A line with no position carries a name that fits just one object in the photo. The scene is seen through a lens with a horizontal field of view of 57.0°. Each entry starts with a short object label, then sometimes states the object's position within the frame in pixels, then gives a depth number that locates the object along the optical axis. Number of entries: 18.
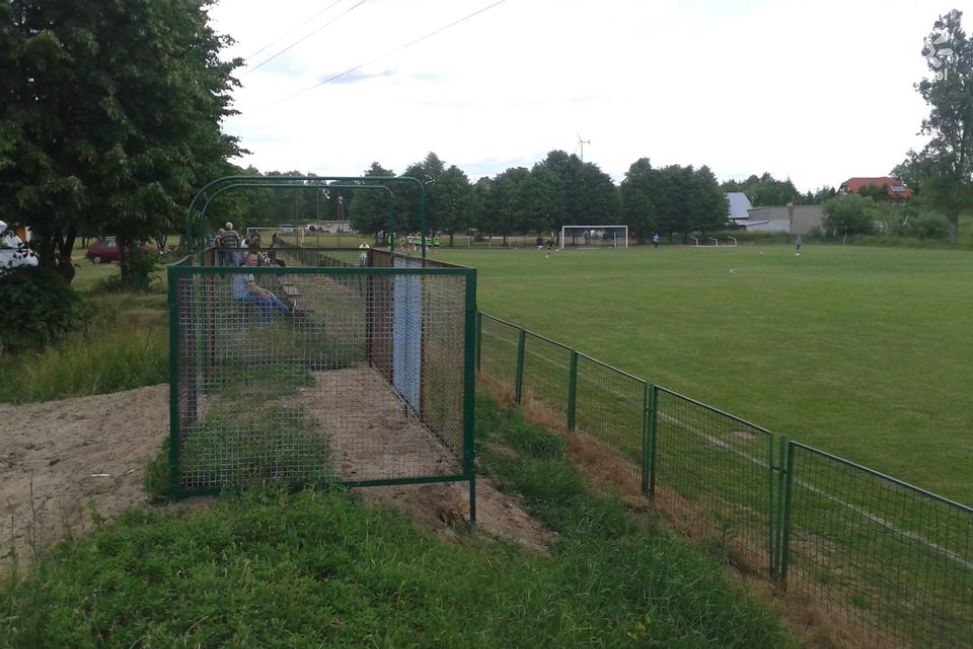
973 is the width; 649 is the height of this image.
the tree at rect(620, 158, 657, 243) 96.12
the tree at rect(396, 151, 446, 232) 69.61
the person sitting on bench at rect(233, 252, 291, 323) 5.50
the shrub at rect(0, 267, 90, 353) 13.15
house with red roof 136.73
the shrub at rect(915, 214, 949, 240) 77.81
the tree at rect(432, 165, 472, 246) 82.38
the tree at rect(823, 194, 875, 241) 86.19
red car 43.28
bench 5.66
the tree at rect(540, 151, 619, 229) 95.94
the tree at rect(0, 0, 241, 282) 13.17
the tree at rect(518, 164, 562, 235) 91.44
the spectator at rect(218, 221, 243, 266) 12.16
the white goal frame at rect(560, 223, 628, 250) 87.25
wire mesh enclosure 5.32
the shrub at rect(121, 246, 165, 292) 23.12
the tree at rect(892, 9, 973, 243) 78.69
